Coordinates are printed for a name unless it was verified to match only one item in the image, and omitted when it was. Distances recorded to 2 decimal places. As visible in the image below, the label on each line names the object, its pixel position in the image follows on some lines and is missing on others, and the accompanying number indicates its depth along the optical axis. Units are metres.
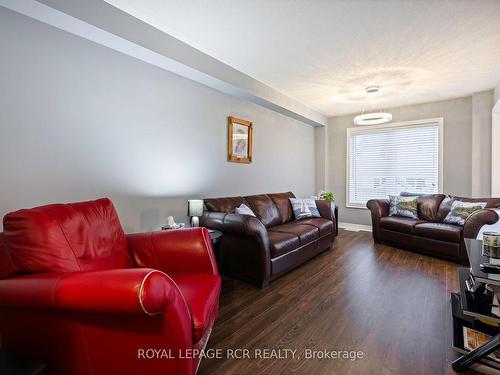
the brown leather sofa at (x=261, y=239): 2.53
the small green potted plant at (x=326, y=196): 5.00
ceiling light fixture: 3.82
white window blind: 4.67
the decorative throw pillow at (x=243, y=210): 3.04
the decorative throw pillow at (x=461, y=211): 3.53
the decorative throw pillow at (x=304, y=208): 3.97
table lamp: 2.75
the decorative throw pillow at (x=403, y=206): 4.19
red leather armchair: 0.98
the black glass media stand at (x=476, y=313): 1.46
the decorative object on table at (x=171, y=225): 2.45
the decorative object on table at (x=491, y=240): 1.82
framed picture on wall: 3.56
